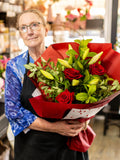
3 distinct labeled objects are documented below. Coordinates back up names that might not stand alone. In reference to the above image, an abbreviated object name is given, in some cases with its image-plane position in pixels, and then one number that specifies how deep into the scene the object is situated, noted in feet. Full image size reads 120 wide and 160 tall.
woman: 3.64
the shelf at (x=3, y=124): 5.56
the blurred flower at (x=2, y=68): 5.80
